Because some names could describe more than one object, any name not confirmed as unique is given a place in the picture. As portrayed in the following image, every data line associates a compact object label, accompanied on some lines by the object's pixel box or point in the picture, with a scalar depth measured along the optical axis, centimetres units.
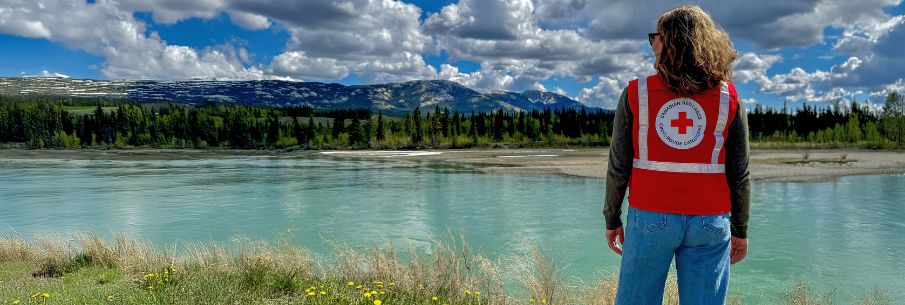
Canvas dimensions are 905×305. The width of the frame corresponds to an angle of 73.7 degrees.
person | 307
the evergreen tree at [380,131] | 13250
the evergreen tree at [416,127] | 12608
